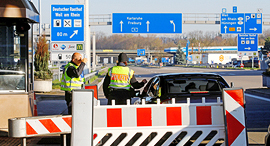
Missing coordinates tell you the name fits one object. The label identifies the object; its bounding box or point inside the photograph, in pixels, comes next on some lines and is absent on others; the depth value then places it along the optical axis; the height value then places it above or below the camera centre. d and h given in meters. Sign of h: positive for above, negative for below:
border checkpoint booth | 16.05 -0.33
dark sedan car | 13.77 -0.72
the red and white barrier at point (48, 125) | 9.14 -0.89
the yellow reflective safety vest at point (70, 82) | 15.05 -0.59
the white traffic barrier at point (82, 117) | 9.26 -0.79
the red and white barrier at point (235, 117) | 9.66 -0.83
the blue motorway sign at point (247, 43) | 81.69 +0.97
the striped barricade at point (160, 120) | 9.64 -0.87
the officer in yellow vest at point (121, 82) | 14.44 -0.57
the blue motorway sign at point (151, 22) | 57.97 +2.30
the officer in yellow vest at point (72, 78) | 14.84 -0.51
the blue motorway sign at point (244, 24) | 64.44 +2.40
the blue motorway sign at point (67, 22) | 35.25 +1.43
